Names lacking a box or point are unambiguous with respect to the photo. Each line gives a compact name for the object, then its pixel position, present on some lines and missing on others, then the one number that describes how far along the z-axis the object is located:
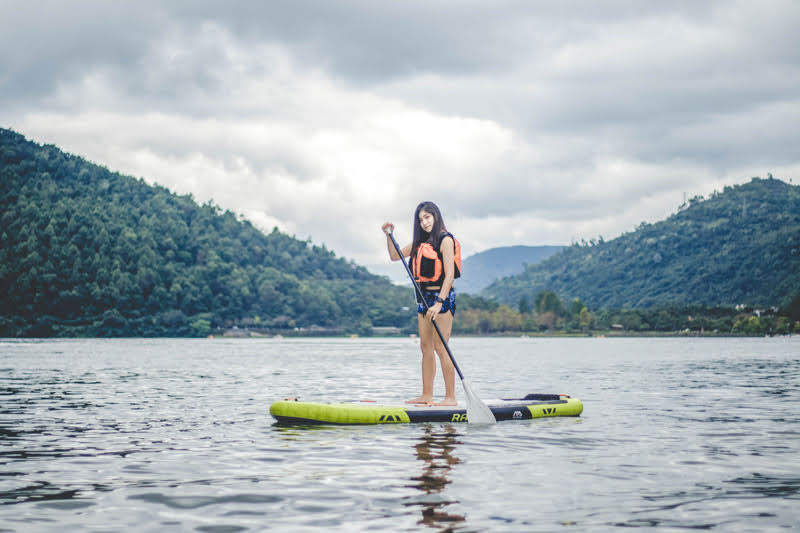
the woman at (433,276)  13.49
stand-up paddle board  12.98
